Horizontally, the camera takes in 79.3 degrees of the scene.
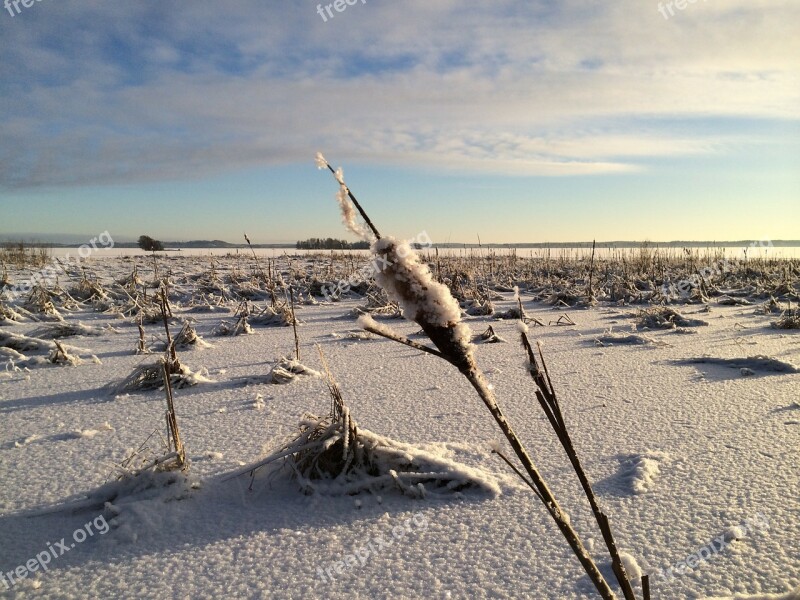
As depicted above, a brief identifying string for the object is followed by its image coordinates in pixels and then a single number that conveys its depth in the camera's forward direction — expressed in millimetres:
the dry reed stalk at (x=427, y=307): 376
